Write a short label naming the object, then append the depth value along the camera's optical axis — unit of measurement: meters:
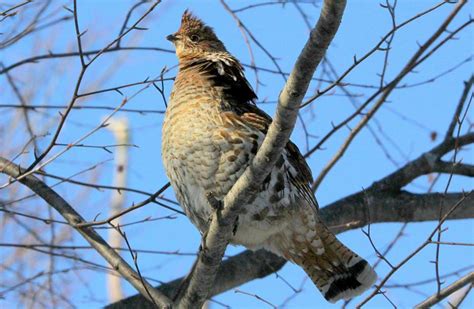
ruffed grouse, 10.12
